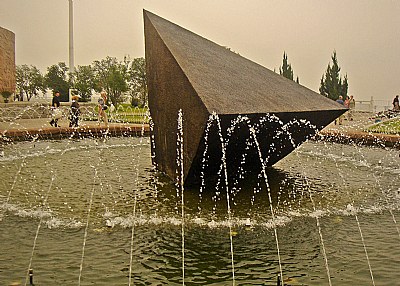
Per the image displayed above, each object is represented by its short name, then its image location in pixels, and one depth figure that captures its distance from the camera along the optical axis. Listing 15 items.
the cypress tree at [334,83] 49.06
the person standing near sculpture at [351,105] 24.14
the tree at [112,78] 39.97
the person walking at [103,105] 16.08
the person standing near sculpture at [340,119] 20.03
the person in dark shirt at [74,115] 16.77
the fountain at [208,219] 4.05
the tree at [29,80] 58.78
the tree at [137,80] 48.12
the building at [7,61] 27.42
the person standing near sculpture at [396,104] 25.82
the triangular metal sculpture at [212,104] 5.88
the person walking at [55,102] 18.00
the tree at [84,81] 39.19
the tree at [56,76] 49.12
